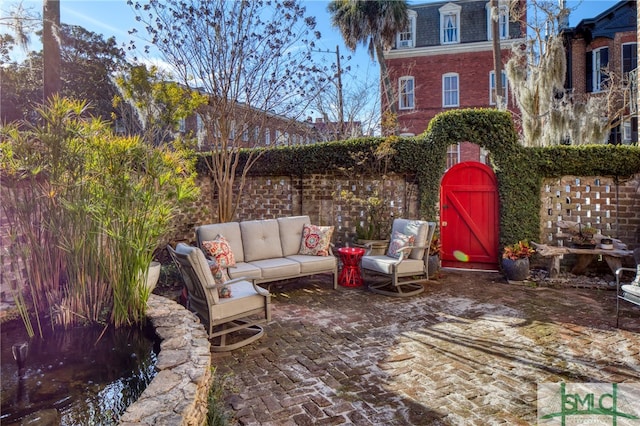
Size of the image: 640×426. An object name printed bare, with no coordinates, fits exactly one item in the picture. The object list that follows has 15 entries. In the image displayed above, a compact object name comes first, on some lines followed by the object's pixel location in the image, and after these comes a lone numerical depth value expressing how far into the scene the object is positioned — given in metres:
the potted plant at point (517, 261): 6.12
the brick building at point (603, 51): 14.26
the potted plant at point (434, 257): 6.47
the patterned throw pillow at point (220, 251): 4.88
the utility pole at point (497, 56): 10.57
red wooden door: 7.09
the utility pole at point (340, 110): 12.36
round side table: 6.02
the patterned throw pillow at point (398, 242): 5.75
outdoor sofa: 5.11
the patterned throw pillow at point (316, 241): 5.93
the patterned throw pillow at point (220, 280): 3.78
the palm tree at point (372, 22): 14.49
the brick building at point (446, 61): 16.94
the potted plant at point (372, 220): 7.13
